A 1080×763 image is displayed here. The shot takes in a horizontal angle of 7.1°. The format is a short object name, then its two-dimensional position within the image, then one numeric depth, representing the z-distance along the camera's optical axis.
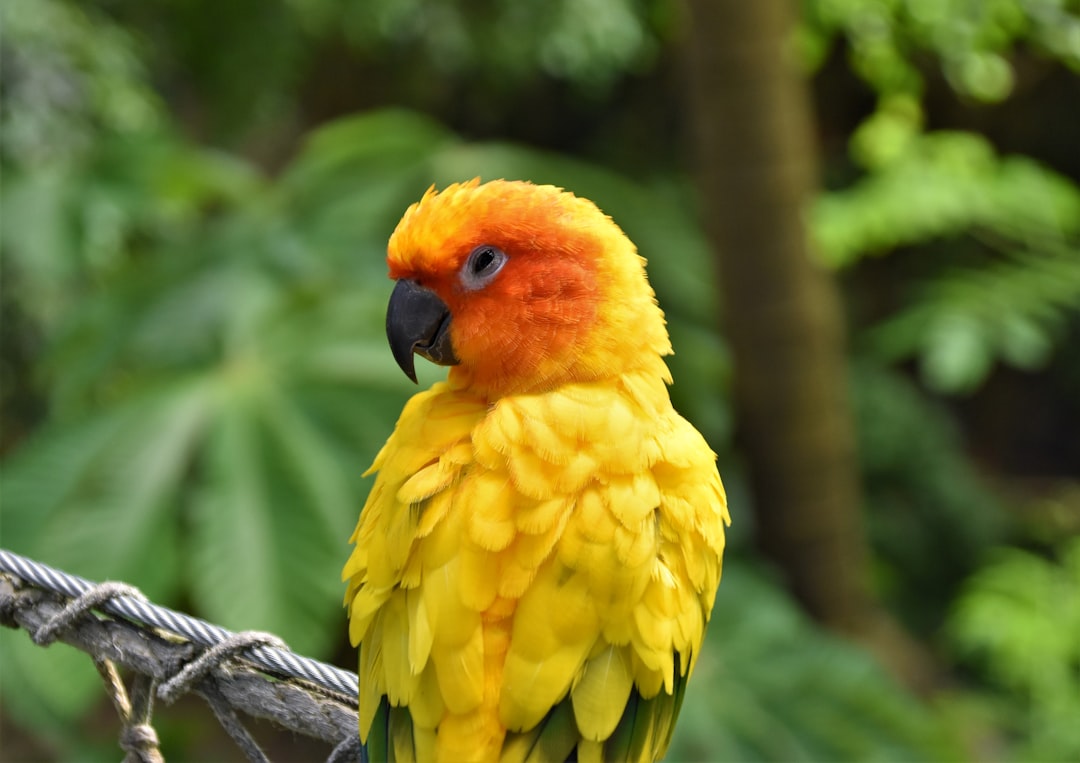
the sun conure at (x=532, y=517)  1.63
